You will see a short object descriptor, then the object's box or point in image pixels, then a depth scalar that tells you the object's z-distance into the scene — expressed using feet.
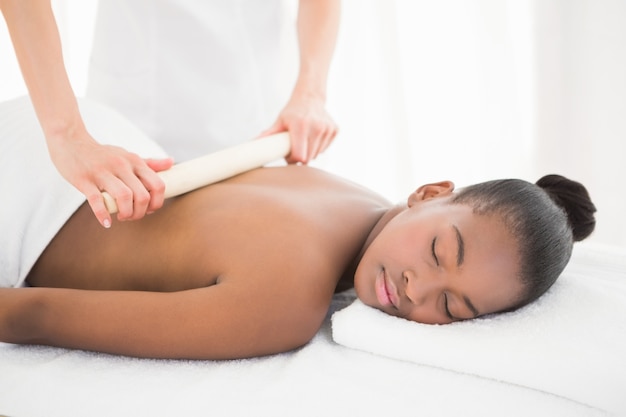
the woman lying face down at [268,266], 3.31
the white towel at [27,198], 3.98
